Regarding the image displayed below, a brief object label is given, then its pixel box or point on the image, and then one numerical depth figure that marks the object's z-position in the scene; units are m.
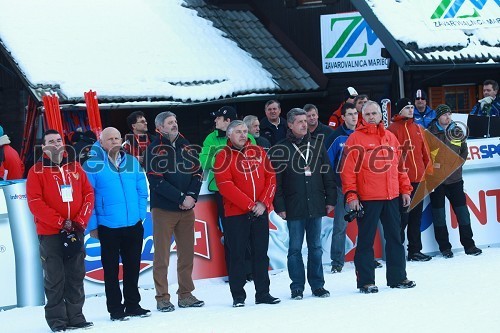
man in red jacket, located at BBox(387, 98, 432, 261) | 12.33
